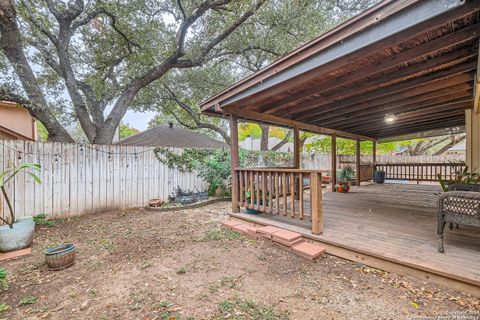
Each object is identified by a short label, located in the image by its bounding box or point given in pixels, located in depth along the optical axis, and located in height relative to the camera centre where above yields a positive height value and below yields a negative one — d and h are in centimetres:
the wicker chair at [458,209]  217 -56
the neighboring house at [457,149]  1431 +64
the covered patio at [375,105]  206 +116
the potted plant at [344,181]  669 -75
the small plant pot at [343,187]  668 -90
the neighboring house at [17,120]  892 +198
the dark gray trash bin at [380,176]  873 -75
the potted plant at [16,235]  303 -108
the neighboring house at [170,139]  731 +86
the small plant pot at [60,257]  253 -118
